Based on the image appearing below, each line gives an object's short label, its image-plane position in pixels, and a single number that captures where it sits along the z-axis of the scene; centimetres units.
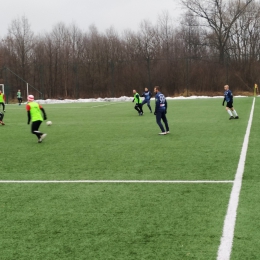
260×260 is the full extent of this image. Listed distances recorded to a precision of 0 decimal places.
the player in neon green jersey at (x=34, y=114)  1361
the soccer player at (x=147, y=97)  2690
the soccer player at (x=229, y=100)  2048
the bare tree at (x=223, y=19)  6362
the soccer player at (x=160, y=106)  1492
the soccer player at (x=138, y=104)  2506
